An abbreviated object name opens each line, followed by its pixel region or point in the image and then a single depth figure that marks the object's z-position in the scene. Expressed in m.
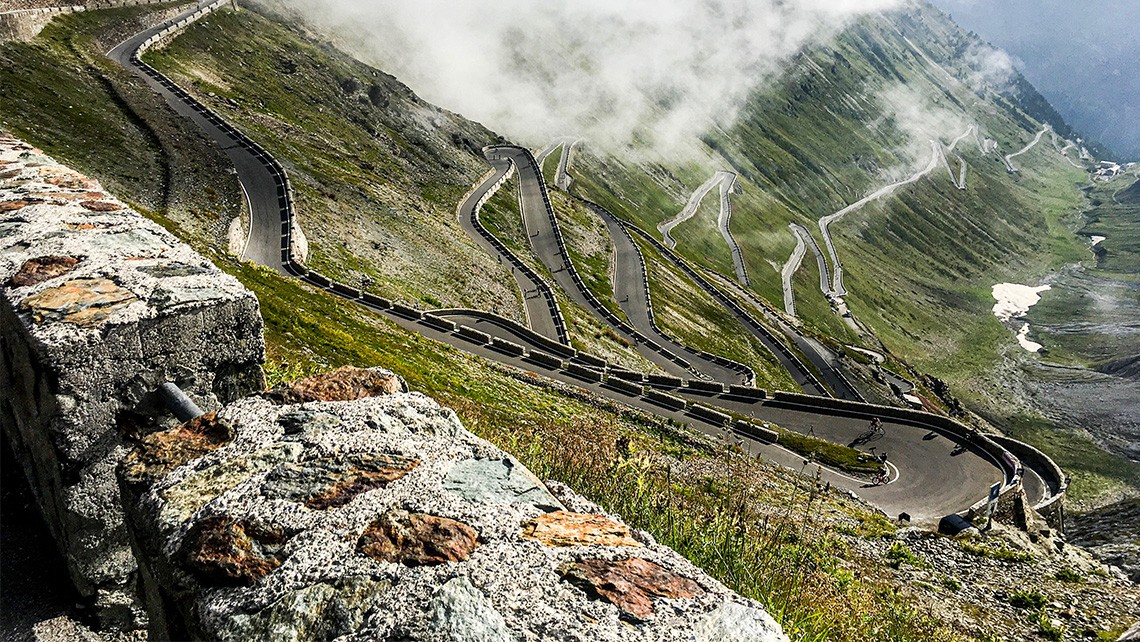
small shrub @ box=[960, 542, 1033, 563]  22.05
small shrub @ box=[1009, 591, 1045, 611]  18.91
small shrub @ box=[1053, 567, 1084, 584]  21.48
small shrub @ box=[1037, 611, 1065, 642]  17.44
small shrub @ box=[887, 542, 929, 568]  21.08
